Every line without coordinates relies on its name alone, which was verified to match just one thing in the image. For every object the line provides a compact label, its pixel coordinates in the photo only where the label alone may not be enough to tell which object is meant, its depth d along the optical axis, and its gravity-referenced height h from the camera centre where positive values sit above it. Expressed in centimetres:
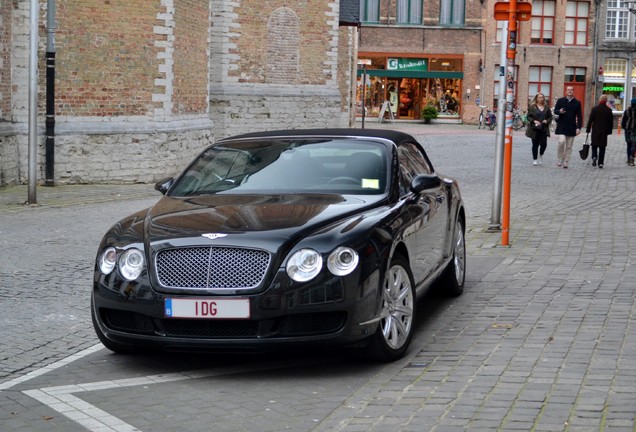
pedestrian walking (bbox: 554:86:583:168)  2575 -10
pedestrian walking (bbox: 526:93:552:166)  2644 -19
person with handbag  2664 -25
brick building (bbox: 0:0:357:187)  2189 +19
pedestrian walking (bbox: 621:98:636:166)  2701 -34
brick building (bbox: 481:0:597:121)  6644 +360
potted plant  6338 -28
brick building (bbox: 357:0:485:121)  6481 +321
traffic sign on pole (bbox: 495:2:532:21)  1277 +113
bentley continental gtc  645 -96
